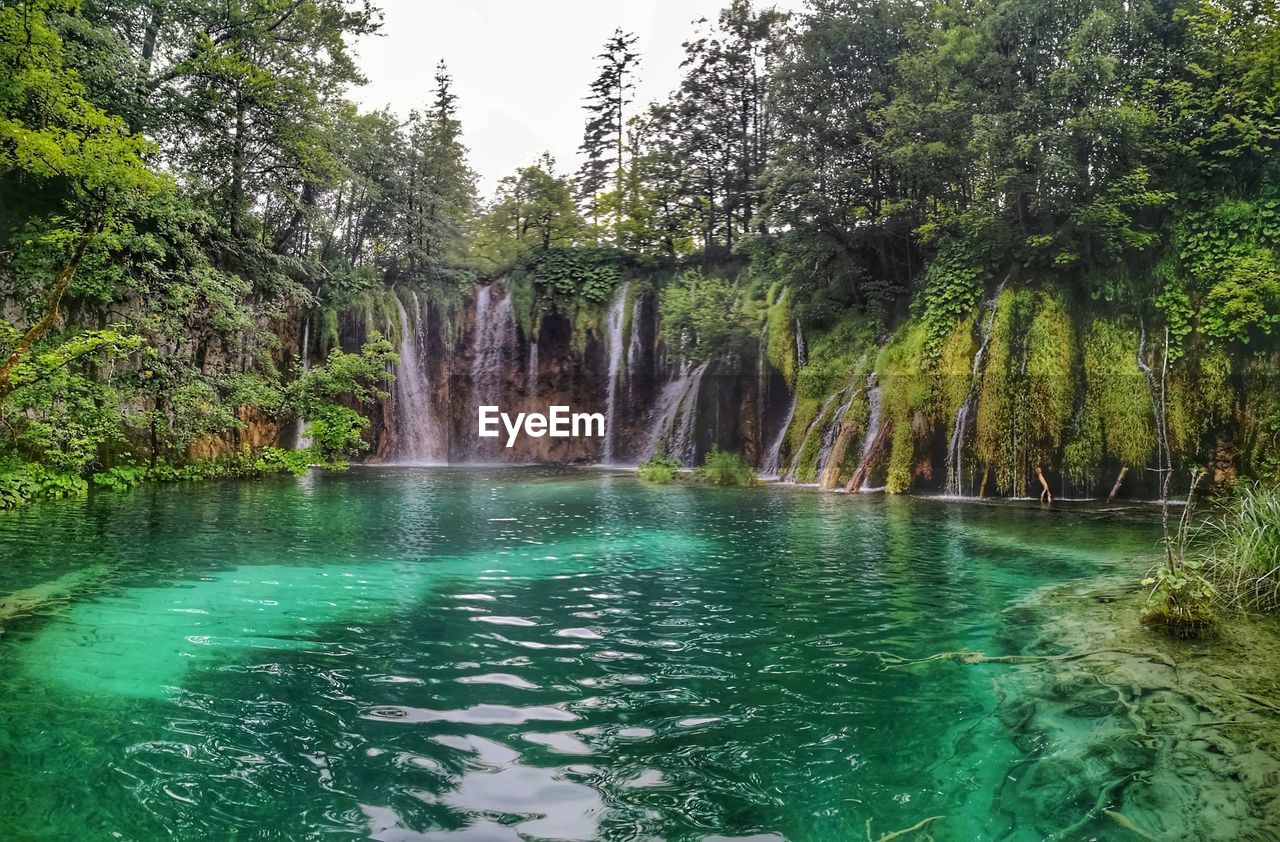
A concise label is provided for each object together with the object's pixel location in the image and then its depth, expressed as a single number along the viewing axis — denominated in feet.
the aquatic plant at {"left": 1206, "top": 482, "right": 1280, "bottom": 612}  16.44
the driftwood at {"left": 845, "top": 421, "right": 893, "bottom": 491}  48.70
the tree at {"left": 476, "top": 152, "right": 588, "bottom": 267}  83.76
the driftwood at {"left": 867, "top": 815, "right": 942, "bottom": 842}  8.92
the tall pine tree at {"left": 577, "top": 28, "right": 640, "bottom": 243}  88.79
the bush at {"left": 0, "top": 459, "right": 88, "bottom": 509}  34.45
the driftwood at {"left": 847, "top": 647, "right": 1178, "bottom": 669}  14.47
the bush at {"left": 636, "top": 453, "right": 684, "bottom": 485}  57.72
